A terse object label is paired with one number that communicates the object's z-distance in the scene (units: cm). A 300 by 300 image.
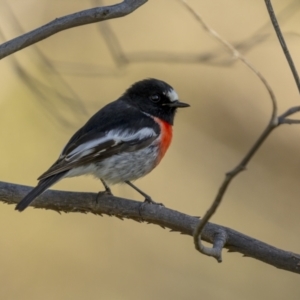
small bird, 809
